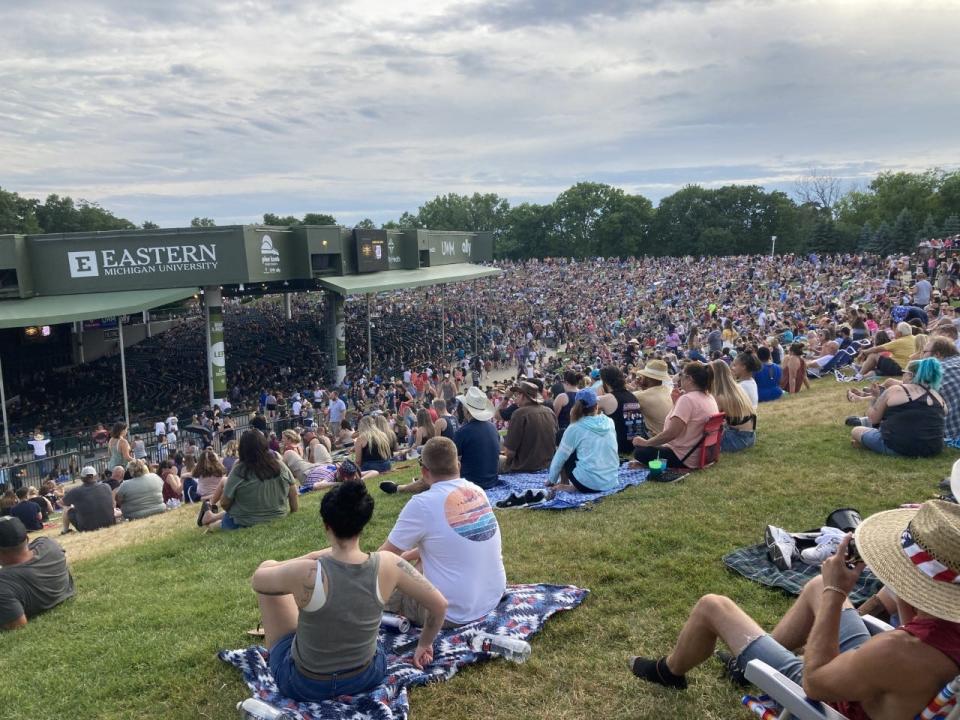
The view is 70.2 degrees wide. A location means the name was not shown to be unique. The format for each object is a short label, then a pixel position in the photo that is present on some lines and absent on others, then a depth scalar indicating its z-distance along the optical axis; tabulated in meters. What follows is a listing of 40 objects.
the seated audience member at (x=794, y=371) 12.27
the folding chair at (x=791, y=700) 2.27
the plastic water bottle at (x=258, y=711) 3.30
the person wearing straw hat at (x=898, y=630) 2.25
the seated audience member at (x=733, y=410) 7.49
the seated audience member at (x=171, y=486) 11.61
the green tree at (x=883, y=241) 57.75
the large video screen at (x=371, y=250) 28.14
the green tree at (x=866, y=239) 60.26
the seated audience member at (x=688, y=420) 6.91
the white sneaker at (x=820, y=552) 4.26
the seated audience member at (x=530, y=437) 7.96
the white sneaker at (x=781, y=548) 4.60
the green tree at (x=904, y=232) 56.31
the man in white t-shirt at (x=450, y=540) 4.04
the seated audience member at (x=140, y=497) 10.18
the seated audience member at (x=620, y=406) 8.13
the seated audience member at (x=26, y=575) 5.39
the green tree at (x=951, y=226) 51.38
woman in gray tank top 3.27
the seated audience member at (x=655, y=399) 8.26
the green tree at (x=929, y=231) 53.46
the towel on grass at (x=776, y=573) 4.12
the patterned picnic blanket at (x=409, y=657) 3.38
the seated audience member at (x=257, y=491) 7.28
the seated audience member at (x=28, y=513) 9.42
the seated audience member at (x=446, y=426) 9.06
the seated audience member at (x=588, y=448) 6.73
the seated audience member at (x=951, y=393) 7.12
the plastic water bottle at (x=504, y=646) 3.90
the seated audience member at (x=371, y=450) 9.73
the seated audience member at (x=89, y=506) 9.52
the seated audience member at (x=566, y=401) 9.32
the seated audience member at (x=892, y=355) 10.79
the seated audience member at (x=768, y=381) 11.34
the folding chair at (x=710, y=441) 6.99
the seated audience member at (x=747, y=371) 8.75
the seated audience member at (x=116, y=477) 11.97
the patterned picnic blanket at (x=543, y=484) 6.59
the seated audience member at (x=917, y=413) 6.61
